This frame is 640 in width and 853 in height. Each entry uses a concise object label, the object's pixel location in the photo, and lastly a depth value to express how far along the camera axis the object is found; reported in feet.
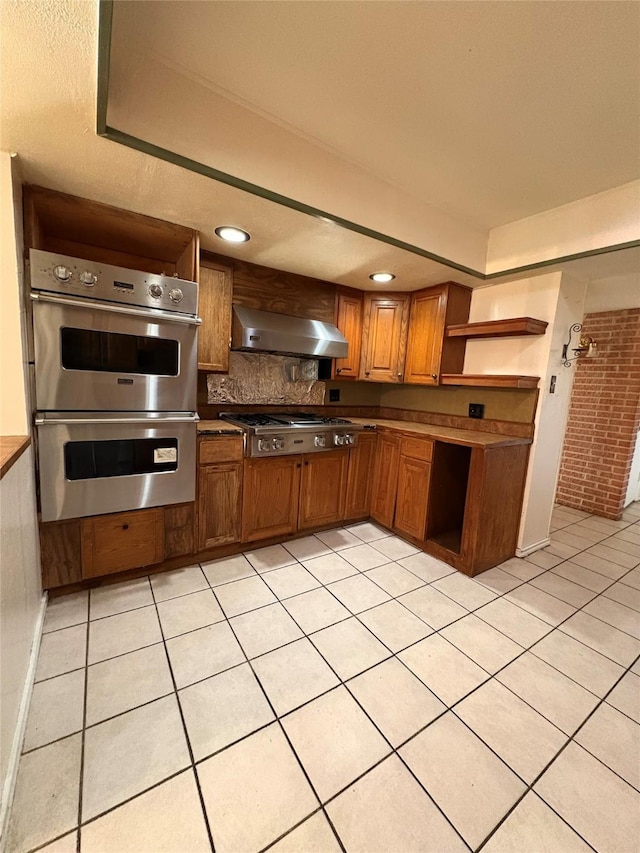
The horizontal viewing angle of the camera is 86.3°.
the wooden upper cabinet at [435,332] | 9.44
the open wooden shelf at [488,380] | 8.08
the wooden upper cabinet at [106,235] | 5.68
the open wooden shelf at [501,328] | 7.88
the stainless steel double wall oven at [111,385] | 5.47
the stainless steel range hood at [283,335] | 8.02
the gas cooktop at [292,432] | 7.68
